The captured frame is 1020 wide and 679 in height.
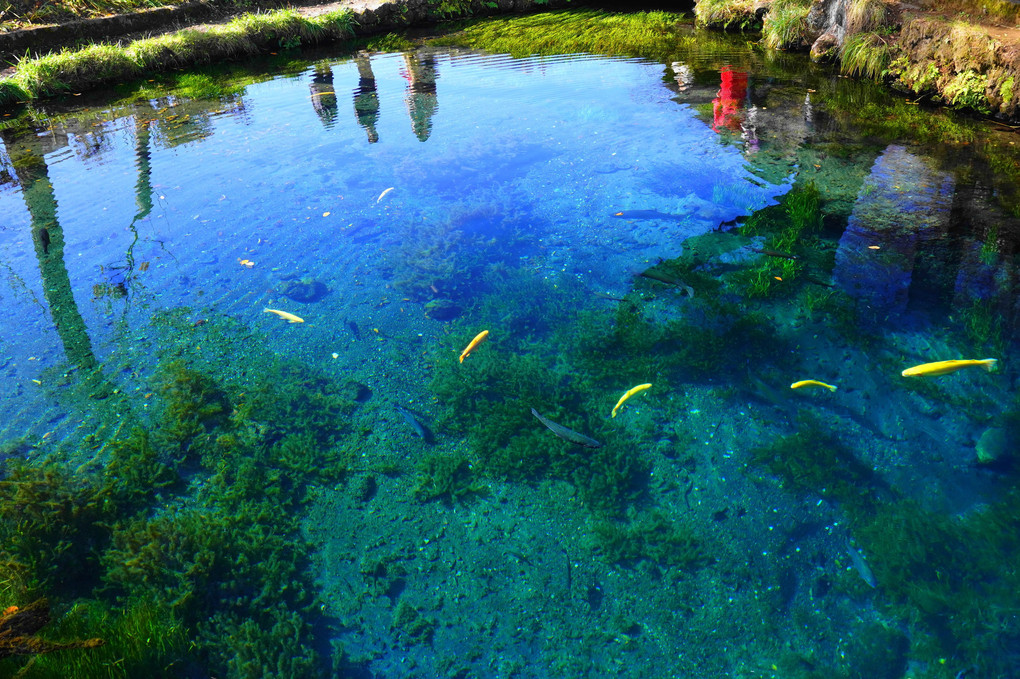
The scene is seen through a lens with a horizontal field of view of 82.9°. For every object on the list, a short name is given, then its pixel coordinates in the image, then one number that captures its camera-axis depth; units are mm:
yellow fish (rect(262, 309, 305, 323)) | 4922
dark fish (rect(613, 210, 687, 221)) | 6102
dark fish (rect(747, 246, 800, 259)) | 5246
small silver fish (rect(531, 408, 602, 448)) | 3550
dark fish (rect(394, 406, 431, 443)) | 3879
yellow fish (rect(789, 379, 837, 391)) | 3984
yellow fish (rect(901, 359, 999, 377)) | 3748
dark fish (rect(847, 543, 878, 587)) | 2916
